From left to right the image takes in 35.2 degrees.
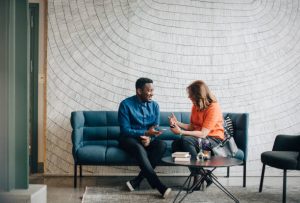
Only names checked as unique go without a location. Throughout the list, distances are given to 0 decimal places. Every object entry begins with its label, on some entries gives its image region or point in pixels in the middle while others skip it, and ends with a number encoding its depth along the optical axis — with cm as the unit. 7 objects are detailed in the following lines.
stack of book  420
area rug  448
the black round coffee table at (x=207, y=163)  398
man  492
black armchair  441
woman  486
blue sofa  512
